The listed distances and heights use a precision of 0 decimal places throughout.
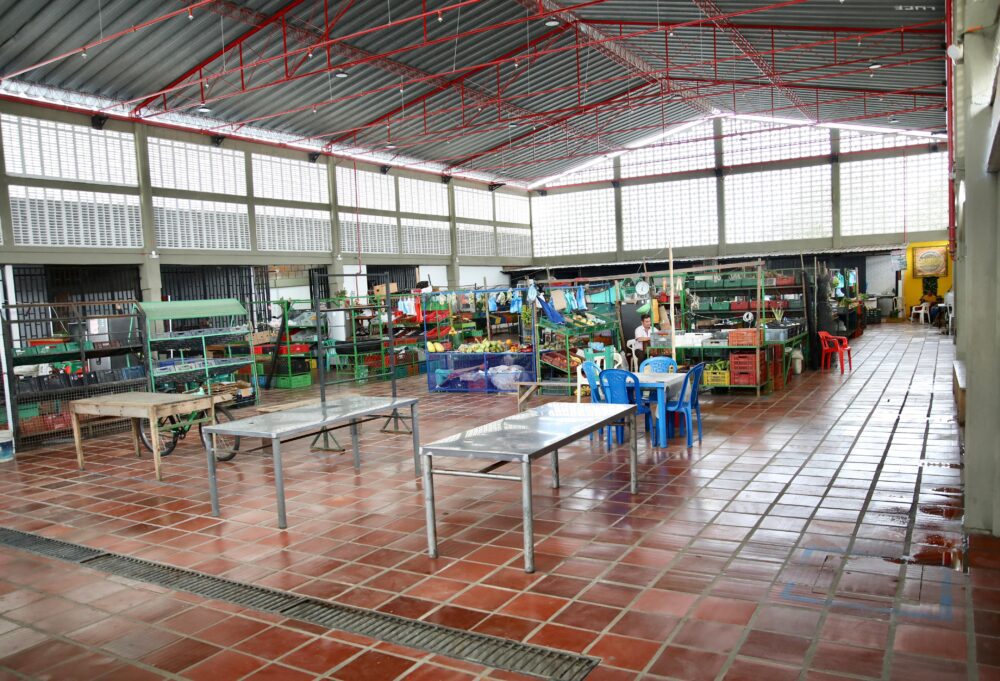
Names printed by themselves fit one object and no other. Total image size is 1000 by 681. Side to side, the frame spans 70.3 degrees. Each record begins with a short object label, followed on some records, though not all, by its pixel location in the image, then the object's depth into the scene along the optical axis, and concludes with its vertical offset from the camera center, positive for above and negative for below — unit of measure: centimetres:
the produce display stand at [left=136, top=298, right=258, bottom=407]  1066 -59
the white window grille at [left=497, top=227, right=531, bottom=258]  2816 +218
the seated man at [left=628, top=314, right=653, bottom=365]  1223 -88
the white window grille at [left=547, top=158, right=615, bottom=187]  2797 +473
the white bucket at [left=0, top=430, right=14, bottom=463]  890 -157
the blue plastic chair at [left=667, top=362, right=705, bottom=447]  757 -117
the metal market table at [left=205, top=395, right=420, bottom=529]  549 -96
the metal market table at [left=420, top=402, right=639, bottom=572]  431 -95
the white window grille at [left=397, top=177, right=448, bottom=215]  2303 +347
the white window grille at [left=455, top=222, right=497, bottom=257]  2573 +215
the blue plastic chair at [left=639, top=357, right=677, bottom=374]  895 -95
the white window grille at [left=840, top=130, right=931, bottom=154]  2386 +465
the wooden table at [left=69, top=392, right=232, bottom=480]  730 -99
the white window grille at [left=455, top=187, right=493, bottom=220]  2569 +350
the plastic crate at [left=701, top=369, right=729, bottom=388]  1098 -144
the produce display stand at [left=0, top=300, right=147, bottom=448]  955 -89
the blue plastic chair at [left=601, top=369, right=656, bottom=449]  729 -98
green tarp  1086 +4
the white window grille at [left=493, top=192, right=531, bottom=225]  2798 +354
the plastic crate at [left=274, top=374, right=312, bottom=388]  1549 -164
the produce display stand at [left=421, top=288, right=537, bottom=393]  1268 -117
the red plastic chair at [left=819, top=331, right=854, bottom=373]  1354 -125
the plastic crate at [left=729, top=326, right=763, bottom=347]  1077 -81
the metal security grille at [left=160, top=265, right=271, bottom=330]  1759 +69
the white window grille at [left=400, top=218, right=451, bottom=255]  2312 +213
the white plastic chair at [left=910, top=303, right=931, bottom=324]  2362 -124
